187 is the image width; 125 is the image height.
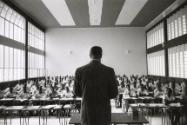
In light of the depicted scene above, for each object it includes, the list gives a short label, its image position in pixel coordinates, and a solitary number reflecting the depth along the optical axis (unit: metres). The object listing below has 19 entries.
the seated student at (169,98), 4.16
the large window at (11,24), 6.81
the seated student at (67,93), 5.27
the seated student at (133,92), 5.22
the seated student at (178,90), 5.15
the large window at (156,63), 9.18
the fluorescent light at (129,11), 7.74
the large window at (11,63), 6.70
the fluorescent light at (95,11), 7.71
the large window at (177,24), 6.78
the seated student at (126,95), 5.39
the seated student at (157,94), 5.06
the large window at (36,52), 9.80
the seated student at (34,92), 5.15
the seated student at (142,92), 5.41
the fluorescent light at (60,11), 7.60
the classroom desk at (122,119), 2.14
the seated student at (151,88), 5.84
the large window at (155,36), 9.26
